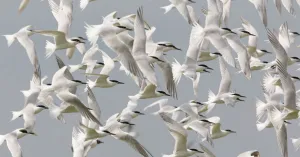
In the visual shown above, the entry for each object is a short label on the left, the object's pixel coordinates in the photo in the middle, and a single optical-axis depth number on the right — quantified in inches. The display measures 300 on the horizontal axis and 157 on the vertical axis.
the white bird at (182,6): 1074.1
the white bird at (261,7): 1105.9
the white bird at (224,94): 1120.8
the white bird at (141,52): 987.9
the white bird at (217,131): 1111.0
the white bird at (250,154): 1080.8
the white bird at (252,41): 1161.4
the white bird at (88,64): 1118.4
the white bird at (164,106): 1078.8
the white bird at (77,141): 1035.3
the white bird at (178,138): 1018.1
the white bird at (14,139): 1027.3
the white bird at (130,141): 999.0
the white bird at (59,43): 1044.7
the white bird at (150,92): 1043.9
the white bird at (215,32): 1061.8
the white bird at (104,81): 1073.5
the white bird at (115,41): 996.6
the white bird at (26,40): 1087.0
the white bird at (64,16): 1099.3
